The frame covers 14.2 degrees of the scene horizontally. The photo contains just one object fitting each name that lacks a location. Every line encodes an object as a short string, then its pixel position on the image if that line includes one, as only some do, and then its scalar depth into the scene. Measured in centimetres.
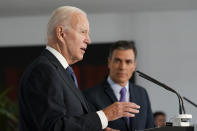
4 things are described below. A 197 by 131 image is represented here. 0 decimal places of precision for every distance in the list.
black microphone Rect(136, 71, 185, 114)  323
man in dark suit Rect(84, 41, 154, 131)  461
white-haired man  294
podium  290
